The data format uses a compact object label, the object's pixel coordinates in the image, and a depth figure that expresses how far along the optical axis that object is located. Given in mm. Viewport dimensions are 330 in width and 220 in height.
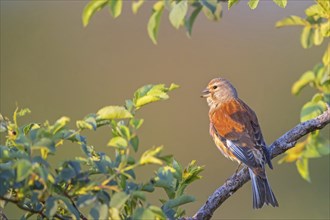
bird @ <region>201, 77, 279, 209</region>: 8852
